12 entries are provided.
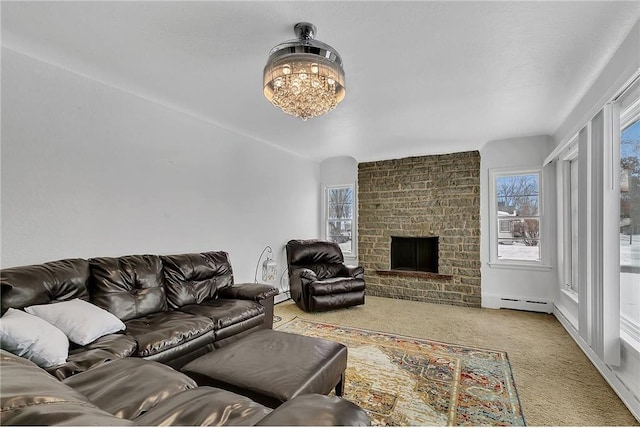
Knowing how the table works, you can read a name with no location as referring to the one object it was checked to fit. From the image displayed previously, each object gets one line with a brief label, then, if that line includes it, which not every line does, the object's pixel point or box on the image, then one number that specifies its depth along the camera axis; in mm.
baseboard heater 4602
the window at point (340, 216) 6363
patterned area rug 2084
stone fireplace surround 5168
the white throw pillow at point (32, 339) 1610
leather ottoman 1637
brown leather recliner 4480
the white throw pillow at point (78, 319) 1981
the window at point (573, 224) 4023
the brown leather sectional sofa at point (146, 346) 871
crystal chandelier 1992
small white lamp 4633
